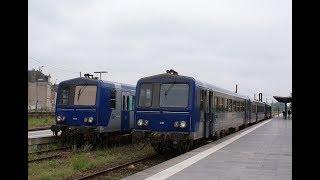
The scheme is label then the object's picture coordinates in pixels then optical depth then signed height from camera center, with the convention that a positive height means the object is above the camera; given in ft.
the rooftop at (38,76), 304.42 +16.28
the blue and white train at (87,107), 56.44 -0.85
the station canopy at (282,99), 159.09 +0.63
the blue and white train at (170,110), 47.96 -1.02
